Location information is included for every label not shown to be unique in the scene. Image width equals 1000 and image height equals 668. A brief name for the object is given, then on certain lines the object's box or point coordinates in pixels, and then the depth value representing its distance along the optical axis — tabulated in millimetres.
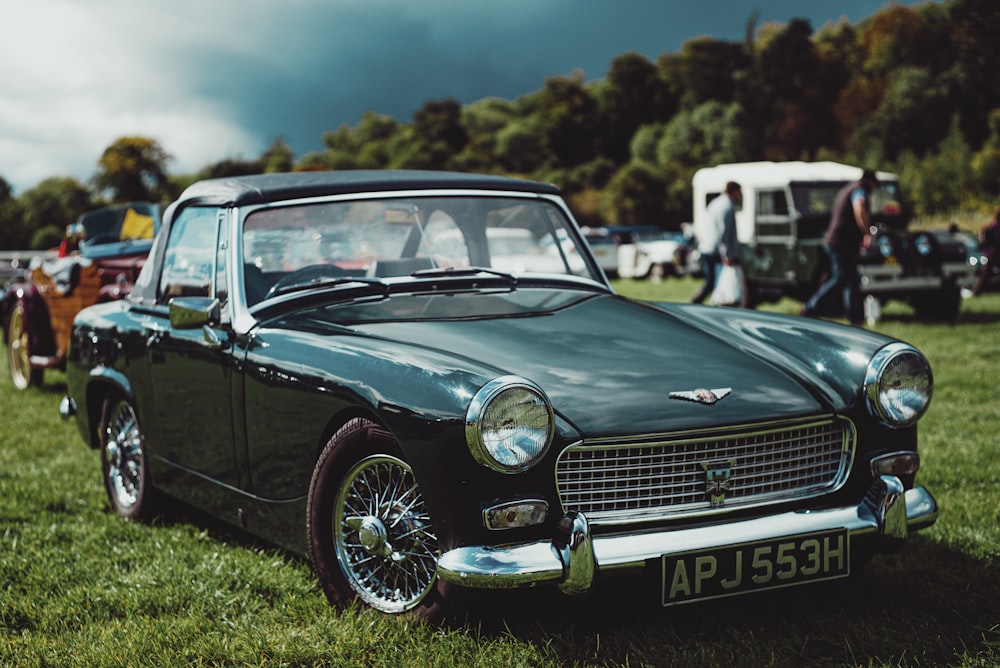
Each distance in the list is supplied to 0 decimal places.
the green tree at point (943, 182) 46219
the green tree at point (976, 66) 56062
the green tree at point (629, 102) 97625
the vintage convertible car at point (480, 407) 2979
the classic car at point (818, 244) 13422
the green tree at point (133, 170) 83562
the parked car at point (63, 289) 8828
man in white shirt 12383
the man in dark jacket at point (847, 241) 11523
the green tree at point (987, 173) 46062
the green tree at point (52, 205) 91000
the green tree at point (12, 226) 87188
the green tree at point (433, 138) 110312
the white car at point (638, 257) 28250
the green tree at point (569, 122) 97625
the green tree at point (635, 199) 70750
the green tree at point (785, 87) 72625
